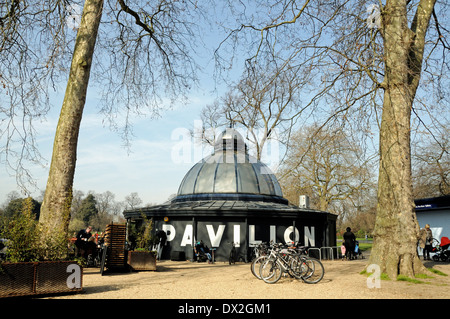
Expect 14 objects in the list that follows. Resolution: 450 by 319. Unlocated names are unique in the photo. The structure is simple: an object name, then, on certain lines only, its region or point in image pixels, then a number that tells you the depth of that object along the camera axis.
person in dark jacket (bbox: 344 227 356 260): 21.23
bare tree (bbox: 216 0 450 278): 10.37
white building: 21.44
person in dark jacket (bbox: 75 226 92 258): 14.52
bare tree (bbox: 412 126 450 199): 32.66
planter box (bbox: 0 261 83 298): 7.48
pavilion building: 19.45
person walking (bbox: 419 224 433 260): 18.78
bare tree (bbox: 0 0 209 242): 9.25
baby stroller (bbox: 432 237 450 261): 17.97
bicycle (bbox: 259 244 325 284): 10.68
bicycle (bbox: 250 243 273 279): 11.09
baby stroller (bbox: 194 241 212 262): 18.80
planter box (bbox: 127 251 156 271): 13.41
